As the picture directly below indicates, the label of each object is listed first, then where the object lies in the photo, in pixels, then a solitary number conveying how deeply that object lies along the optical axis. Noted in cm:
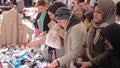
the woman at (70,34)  246
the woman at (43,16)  342
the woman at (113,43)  207
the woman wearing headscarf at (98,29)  232
